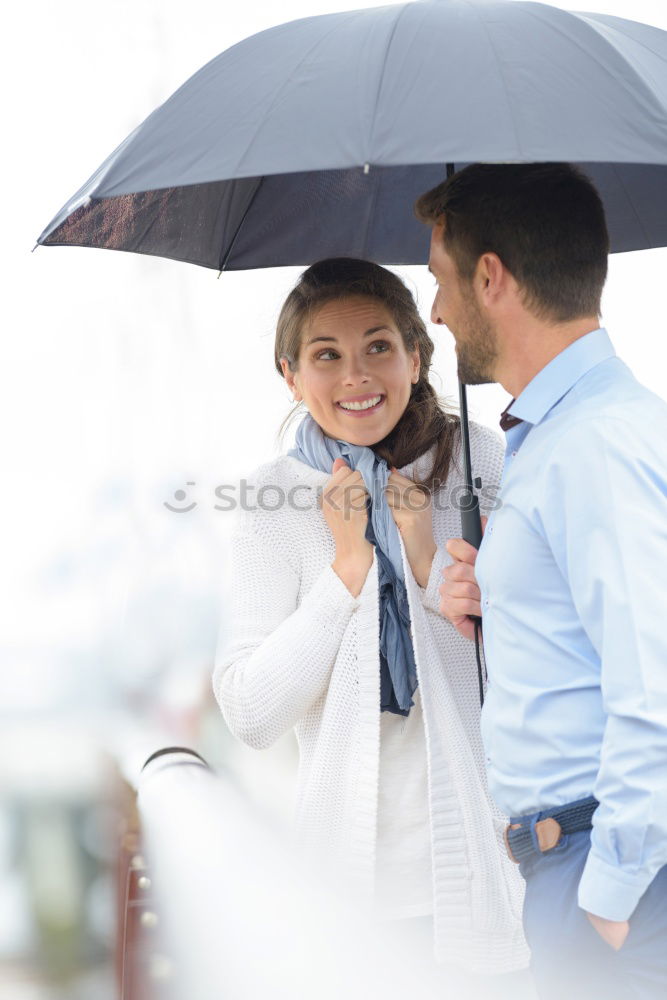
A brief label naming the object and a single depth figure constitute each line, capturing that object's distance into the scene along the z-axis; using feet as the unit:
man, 20.18
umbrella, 20.32
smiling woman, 21.50
